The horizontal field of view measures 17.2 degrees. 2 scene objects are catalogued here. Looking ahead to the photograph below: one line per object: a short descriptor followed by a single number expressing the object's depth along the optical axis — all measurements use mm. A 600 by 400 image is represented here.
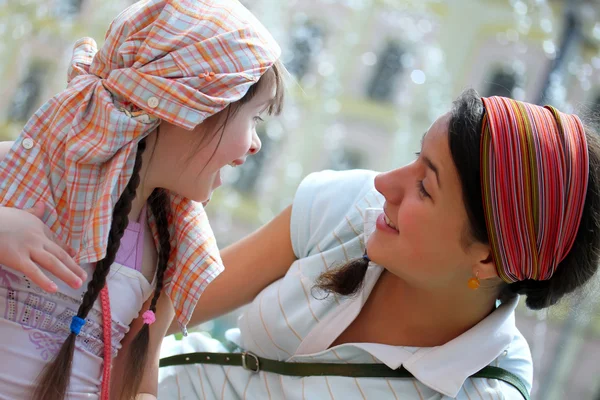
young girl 1902
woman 1958
